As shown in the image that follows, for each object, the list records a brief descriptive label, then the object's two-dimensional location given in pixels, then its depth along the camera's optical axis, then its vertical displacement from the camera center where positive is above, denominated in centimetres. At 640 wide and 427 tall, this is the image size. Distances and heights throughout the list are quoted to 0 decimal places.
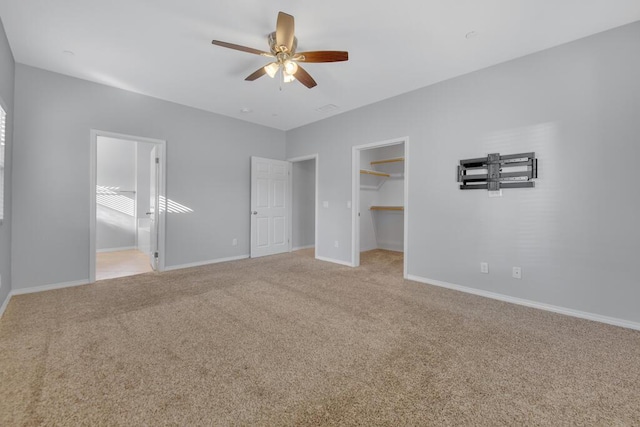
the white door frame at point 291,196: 536 +36
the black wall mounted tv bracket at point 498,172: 295 +50
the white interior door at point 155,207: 436 +8
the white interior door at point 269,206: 545 +14
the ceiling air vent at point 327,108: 457 +182
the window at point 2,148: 251 +59
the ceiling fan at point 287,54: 228 +149
